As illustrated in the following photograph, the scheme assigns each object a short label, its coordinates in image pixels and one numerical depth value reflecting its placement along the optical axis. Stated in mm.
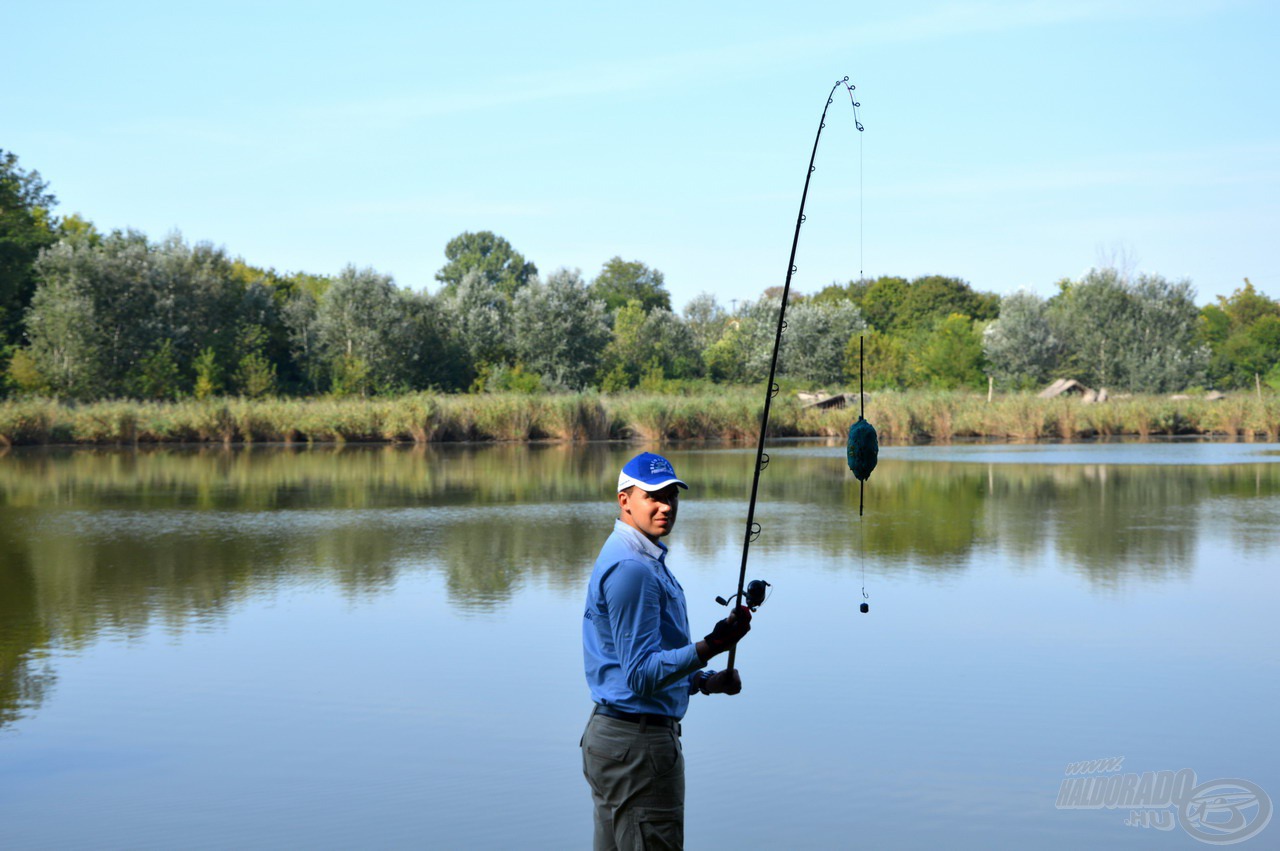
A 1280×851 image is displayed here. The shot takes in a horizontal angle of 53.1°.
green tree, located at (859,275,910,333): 82875
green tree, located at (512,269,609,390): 56000
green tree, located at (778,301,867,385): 62906
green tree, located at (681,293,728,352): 84312
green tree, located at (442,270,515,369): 57281
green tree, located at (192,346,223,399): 47875
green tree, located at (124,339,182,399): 47781
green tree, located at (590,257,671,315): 92938
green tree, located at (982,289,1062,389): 63844
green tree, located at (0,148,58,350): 49406
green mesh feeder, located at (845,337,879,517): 5359
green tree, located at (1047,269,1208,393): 61781
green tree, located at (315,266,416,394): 53438
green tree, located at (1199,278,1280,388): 71125
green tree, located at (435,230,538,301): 105688
